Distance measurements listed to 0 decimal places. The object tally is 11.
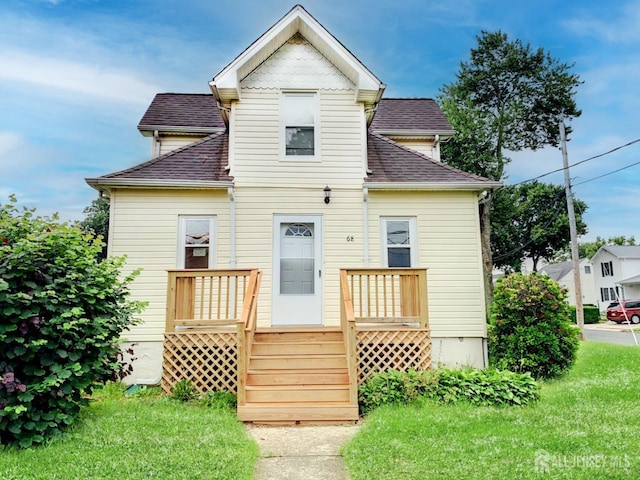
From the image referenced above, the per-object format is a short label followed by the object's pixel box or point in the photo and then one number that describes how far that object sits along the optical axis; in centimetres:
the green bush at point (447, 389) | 585
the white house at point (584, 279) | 4391
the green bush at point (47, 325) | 414
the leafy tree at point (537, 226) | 3222
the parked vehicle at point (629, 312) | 3040
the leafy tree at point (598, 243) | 6344
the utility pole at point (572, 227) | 1655
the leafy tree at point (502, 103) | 2298
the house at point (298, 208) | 820
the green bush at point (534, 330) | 751
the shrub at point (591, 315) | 3272
